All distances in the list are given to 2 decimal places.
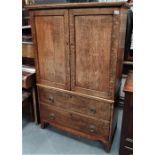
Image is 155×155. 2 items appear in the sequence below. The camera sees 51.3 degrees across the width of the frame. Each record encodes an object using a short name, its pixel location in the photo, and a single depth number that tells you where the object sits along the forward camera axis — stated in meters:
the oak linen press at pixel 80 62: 1.35
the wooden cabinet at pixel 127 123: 1.37
